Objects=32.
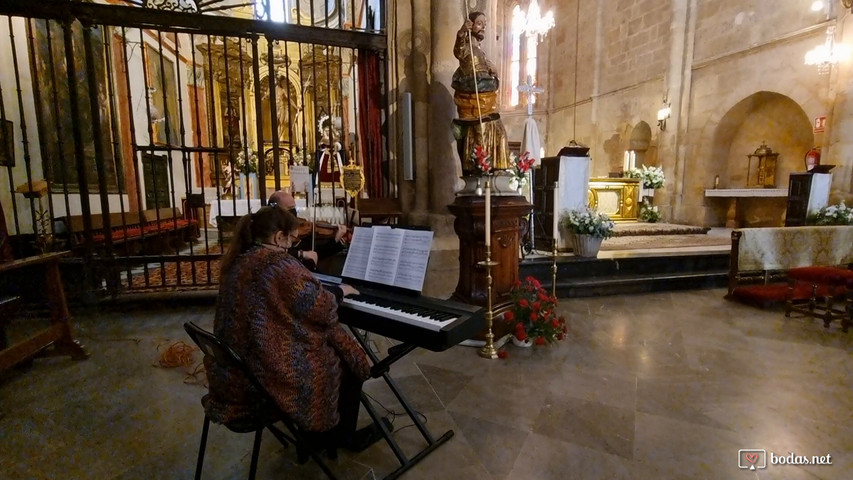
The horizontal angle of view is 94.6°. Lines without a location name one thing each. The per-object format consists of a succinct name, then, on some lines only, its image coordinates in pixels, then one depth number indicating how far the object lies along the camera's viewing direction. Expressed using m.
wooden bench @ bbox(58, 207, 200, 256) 5.02
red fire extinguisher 7.38
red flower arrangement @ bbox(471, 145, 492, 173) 3.36
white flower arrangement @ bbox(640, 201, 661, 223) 9.83
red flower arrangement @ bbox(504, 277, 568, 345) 3.29
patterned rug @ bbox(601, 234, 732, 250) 6.40
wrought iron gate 3.98
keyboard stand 1.72
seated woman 1.44
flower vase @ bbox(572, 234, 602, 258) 5.21
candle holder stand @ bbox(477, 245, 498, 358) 3.10
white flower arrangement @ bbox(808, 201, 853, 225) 6.06
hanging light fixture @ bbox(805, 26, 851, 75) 6.93
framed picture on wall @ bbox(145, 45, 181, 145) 8.13
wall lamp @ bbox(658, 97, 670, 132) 10.22
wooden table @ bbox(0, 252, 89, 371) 2.73
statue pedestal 3.37
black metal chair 1.36
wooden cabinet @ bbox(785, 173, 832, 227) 6.53
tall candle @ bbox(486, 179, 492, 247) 2.96
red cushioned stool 3.66
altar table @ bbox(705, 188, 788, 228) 8.27
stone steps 4.93
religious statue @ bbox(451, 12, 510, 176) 3.48
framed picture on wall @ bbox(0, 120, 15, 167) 4.50
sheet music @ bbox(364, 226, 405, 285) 1.99
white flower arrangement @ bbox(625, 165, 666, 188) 9.51
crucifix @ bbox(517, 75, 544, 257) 5.54
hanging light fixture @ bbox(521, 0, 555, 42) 10.82
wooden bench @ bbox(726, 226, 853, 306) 4.64
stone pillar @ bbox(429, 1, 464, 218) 4.18
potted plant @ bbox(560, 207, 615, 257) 5.15
